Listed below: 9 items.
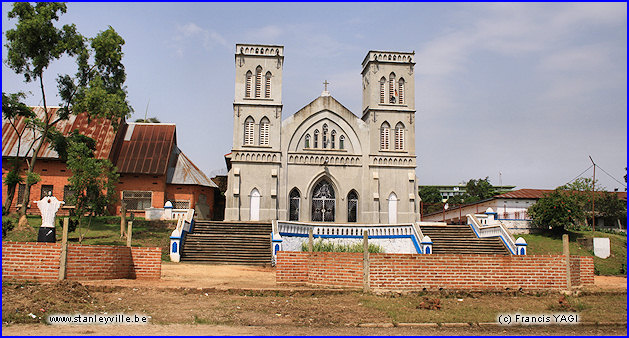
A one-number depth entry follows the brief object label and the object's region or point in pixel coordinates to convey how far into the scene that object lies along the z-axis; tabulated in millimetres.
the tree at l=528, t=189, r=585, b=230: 28016
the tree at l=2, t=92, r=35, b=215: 25781
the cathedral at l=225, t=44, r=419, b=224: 32750
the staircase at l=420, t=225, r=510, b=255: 24969
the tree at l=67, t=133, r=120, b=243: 23734
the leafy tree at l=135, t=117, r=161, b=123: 53062
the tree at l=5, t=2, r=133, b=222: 24844
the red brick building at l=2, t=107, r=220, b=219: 32969
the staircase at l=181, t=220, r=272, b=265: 22125
